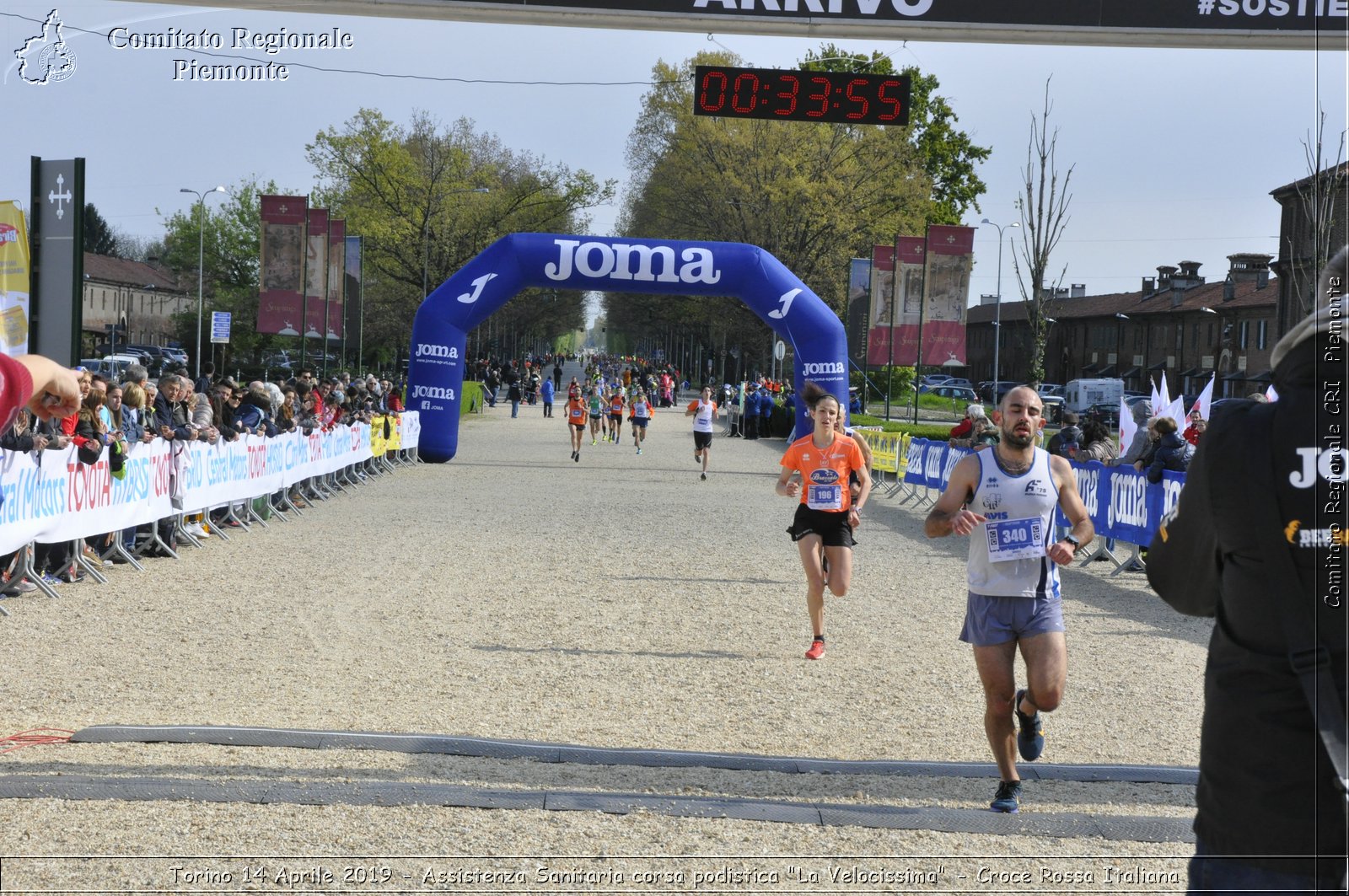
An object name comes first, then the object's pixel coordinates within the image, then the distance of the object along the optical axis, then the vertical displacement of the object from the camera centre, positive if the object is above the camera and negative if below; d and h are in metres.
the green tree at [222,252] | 71.25 +7.05
